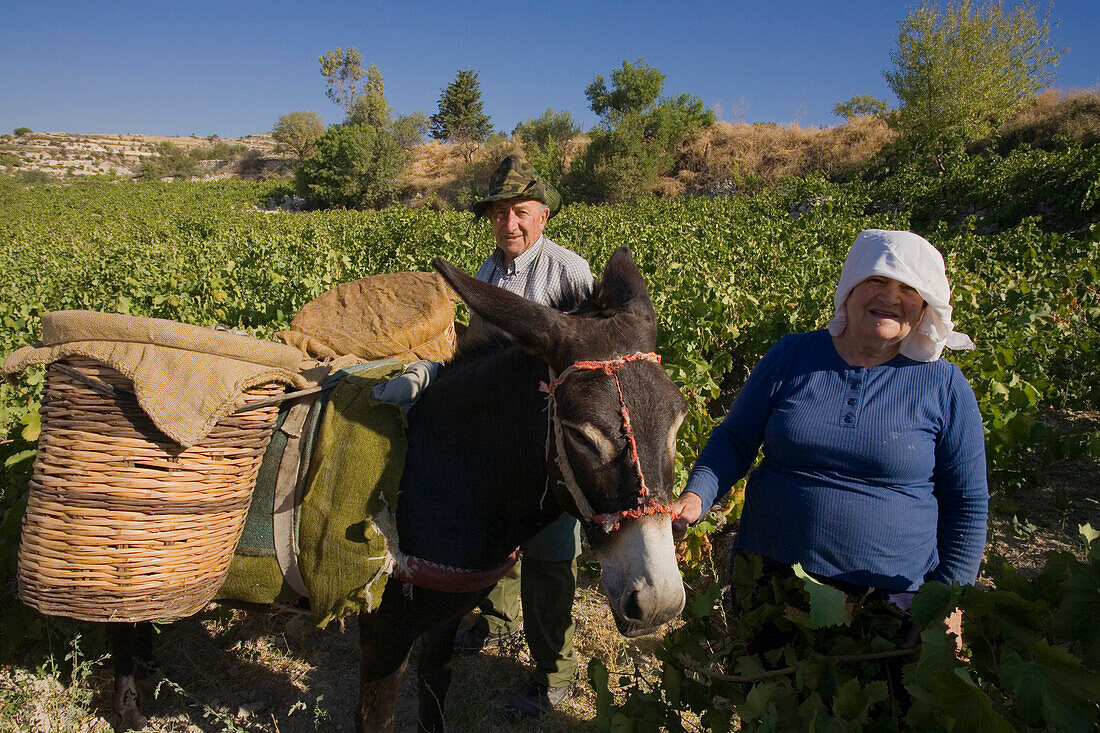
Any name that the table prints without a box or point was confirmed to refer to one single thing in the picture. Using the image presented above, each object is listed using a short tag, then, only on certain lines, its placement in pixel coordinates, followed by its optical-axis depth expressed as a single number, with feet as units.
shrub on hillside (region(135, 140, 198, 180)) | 265.34
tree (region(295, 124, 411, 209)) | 184.96
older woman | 6.72
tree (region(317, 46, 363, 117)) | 287.89
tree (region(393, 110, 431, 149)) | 251.39
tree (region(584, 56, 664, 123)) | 199.31
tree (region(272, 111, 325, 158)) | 287.69
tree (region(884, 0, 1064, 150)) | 134.10
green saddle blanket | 7.05
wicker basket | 6.77
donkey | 5.83
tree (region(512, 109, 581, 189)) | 188.85
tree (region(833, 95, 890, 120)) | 186.53
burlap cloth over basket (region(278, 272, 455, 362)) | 10.58
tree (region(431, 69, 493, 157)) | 244.42
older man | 10.33
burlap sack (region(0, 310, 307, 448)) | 6.67
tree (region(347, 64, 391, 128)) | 262.26
